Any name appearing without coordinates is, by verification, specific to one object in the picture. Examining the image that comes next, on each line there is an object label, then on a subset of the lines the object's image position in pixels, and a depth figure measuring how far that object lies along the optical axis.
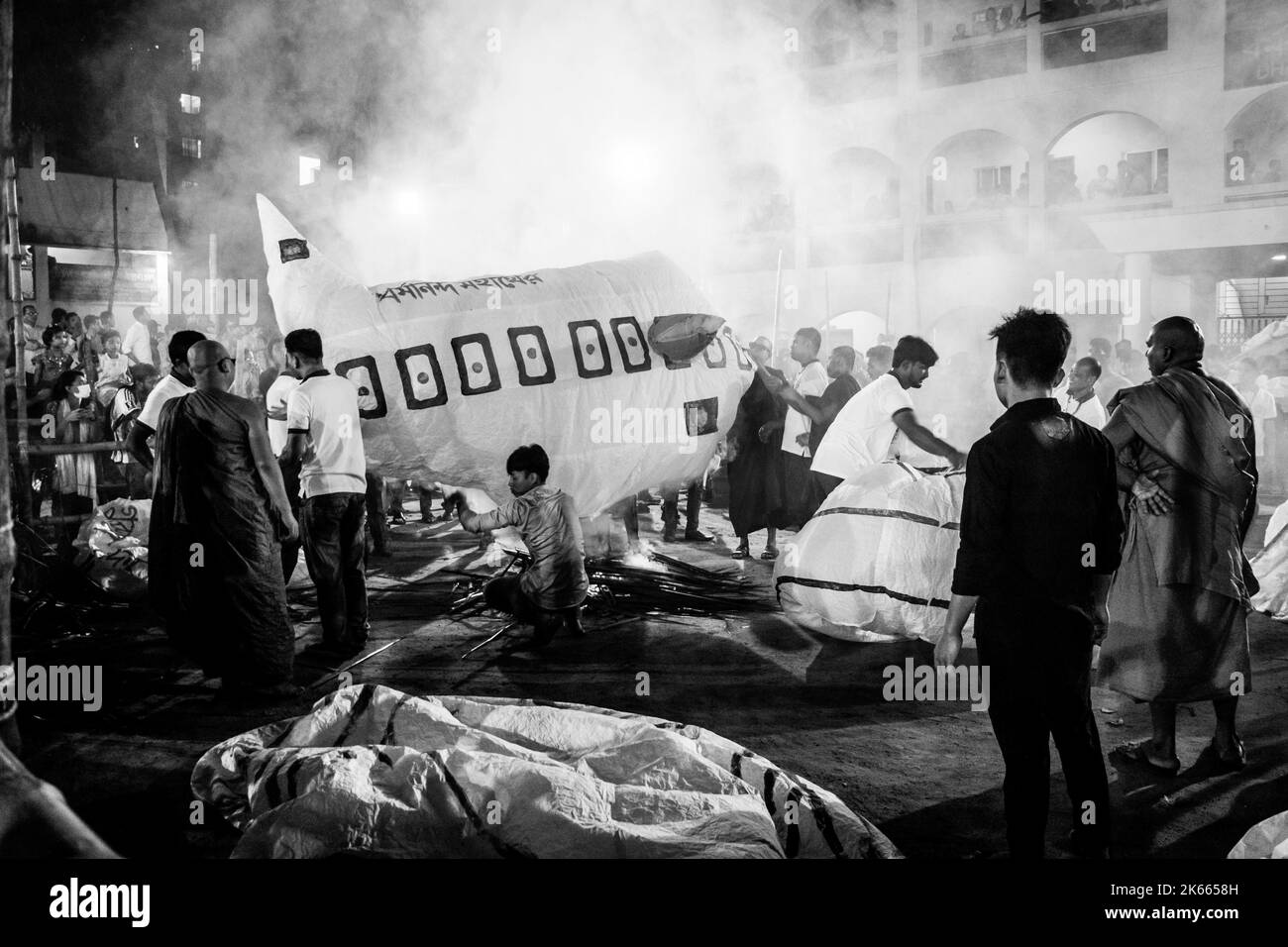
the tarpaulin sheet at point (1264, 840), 2.43
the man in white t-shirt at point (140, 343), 12.20
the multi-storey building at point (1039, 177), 15.98
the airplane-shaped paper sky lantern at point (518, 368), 5.33
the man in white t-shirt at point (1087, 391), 6.41
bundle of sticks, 5.77
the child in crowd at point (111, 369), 8.57
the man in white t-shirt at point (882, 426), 5.13
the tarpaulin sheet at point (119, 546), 5.86
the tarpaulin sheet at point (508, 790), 2.36
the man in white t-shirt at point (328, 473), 4.72
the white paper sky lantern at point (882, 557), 4.62
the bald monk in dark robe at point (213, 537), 4.11
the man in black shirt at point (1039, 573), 2.49
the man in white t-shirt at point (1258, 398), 11.52
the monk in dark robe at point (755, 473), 7.73
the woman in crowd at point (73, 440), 7.54
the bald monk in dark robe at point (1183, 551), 3.42
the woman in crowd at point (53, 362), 8.19
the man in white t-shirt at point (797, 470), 7.80
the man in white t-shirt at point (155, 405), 4.73
